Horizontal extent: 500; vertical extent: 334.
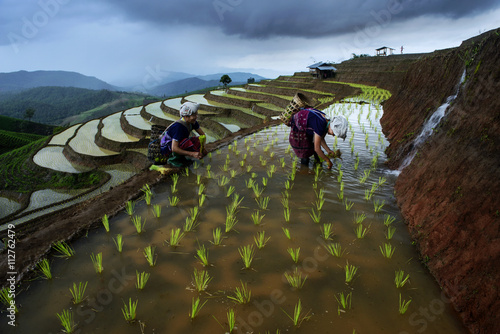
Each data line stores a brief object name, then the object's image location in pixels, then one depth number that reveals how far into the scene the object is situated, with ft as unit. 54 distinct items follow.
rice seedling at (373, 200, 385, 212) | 10.67
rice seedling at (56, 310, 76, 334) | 5.57
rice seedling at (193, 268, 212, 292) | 6.79
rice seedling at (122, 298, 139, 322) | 5.92
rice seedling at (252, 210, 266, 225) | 10.01
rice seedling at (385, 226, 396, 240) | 8.82
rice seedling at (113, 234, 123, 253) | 8.25
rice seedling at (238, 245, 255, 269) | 7.61
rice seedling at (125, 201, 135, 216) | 10.88
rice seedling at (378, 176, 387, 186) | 13.30
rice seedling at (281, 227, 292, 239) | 8.98
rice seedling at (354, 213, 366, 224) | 9.69
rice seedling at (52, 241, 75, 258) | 8.06
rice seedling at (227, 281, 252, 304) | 6.36
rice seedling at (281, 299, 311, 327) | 5.74
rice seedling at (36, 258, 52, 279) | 7.17
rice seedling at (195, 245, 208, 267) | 7.61
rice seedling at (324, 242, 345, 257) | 8.10
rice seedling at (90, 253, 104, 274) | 7.38
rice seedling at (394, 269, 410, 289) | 6.79
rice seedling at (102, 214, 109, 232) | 9.44
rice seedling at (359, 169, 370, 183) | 13.80
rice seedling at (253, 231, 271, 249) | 8.46
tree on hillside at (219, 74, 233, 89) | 130.11
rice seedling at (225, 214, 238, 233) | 9.54
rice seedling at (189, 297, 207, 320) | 5.92
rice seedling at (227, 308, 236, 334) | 5.64
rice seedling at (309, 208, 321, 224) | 10.11
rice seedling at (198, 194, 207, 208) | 11.54
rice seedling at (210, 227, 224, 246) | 8.71
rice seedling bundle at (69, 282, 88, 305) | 6.35
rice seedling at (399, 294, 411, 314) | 5.96
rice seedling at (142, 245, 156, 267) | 7.72
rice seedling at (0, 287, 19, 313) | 6.13
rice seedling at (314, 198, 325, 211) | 11.05
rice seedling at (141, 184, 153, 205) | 11.78
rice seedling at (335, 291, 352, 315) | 6.20
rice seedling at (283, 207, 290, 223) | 10.16
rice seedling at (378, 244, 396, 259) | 7.93
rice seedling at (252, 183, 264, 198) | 12.45
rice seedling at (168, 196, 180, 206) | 11.65
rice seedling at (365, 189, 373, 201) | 11.80
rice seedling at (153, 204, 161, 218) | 10.53
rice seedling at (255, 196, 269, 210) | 11.28
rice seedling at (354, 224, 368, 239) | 8.96
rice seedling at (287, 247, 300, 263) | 7.75
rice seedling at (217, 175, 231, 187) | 13.96
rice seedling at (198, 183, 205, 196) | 12.80
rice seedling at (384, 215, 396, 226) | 9.54
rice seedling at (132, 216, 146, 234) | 9.43
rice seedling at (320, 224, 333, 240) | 8.94
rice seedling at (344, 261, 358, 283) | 7.02
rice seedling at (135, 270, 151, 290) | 6.81
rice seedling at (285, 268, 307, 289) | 6.84
